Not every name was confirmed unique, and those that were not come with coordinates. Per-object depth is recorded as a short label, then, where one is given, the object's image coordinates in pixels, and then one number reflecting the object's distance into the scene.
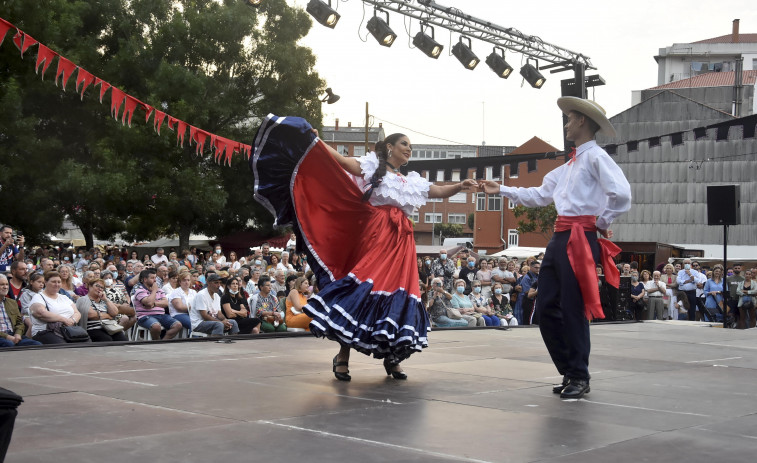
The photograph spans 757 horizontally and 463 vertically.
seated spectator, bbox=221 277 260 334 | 10.03
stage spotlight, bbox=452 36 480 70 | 17.06
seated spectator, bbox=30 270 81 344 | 7.99
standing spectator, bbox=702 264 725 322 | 16.80
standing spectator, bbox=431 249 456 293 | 18.30
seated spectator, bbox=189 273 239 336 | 9.36
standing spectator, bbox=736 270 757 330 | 16.53
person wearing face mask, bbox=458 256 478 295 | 17.41
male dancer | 5.20
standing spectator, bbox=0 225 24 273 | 9.93
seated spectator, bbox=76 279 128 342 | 8.71
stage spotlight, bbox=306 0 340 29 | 14.48
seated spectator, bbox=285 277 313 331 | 9.34
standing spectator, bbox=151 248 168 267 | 18.82
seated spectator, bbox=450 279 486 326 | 12.95
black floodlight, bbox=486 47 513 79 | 17.61
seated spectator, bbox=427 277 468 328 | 12.71
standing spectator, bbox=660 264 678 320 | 17.09
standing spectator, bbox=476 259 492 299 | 16.21
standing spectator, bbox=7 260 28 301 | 8.45
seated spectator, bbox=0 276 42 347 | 7.46
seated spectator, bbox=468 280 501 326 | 13.45
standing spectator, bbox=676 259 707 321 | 17.20
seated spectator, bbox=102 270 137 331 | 9.44
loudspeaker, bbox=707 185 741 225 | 13.20
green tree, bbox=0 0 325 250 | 25.09
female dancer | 5.55
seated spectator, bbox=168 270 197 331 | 9.59
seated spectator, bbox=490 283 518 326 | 14.26
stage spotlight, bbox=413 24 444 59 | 16.30
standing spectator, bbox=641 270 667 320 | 16.19
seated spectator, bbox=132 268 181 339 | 9.36
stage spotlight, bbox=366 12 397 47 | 15.47
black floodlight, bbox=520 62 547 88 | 18.00
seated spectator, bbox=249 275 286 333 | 10.41
